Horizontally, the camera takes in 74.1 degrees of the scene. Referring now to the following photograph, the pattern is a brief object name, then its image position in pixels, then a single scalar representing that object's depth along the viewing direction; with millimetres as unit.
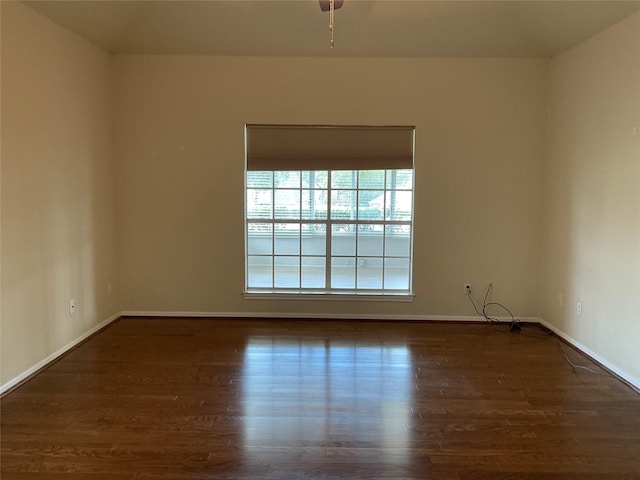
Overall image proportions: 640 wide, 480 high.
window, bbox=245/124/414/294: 4562
